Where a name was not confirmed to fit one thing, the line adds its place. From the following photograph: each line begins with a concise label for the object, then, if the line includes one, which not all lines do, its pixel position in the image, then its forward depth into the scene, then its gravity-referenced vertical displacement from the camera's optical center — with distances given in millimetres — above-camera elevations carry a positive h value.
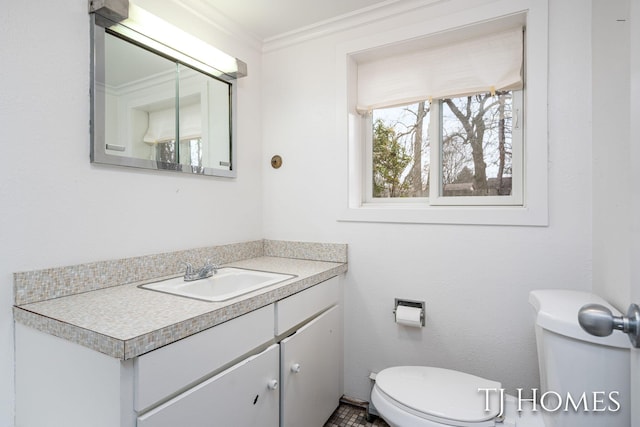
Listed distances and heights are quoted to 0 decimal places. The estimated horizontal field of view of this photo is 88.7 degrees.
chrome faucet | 1438 -282
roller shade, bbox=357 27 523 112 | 1583 +727
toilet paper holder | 1647 -489
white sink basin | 1326 -324
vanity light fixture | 1228 +746
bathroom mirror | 1245 +439
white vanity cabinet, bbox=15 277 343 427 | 803 -499
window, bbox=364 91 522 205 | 1654 +320
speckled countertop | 799 -302
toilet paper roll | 1590 -525
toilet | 898 -576
